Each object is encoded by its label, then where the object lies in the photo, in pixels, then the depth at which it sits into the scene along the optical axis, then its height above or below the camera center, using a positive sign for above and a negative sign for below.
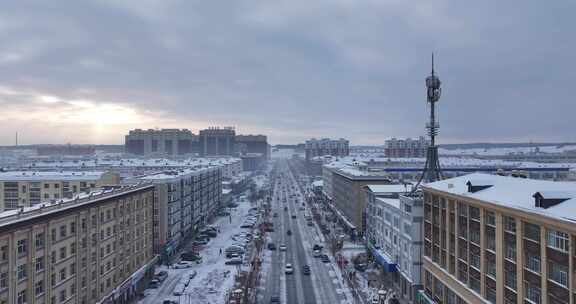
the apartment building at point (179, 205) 66.62 -8.96
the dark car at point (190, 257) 68.81 -15.23
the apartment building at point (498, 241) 26.45 -6.13
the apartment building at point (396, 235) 49.38 -10.15
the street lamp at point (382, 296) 46.78 -14.31
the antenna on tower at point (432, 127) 59.12 +2.81
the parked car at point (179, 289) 51.87 -15.43
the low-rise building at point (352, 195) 82.56 -8.54
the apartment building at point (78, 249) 30.41 -7.77
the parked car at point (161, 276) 58.44 -15.45
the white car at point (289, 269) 62.41 -15.59
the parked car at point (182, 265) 65.01 -15.60
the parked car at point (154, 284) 55.49 -15.52
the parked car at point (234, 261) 66.44 -15.37
